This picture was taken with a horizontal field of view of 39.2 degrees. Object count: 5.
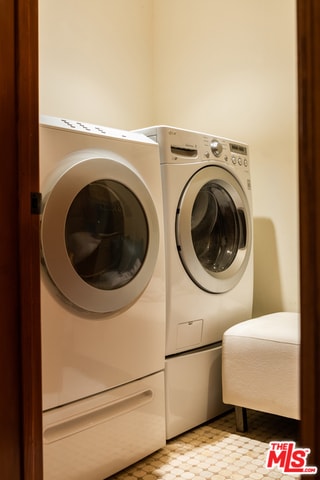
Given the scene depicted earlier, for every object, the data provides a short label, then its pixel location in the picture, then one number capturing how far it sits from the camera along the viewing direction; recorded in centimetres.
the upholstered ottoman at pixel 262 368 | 163
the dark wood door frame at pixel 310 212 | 62
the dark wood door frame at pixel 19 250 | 92
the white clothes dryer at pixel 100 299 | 127
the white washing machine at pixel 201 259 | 173
